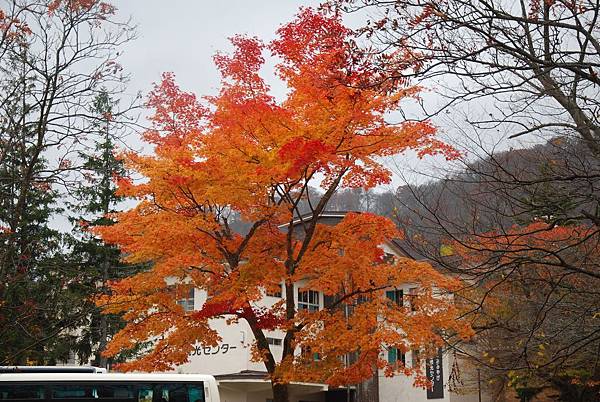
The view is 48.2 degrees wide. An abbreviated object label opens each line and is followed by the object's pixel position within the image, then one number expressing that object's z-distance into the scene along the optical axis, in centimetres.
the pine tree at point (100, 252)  3130
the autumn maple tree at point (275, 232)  1686
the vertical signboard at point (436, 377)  2880
